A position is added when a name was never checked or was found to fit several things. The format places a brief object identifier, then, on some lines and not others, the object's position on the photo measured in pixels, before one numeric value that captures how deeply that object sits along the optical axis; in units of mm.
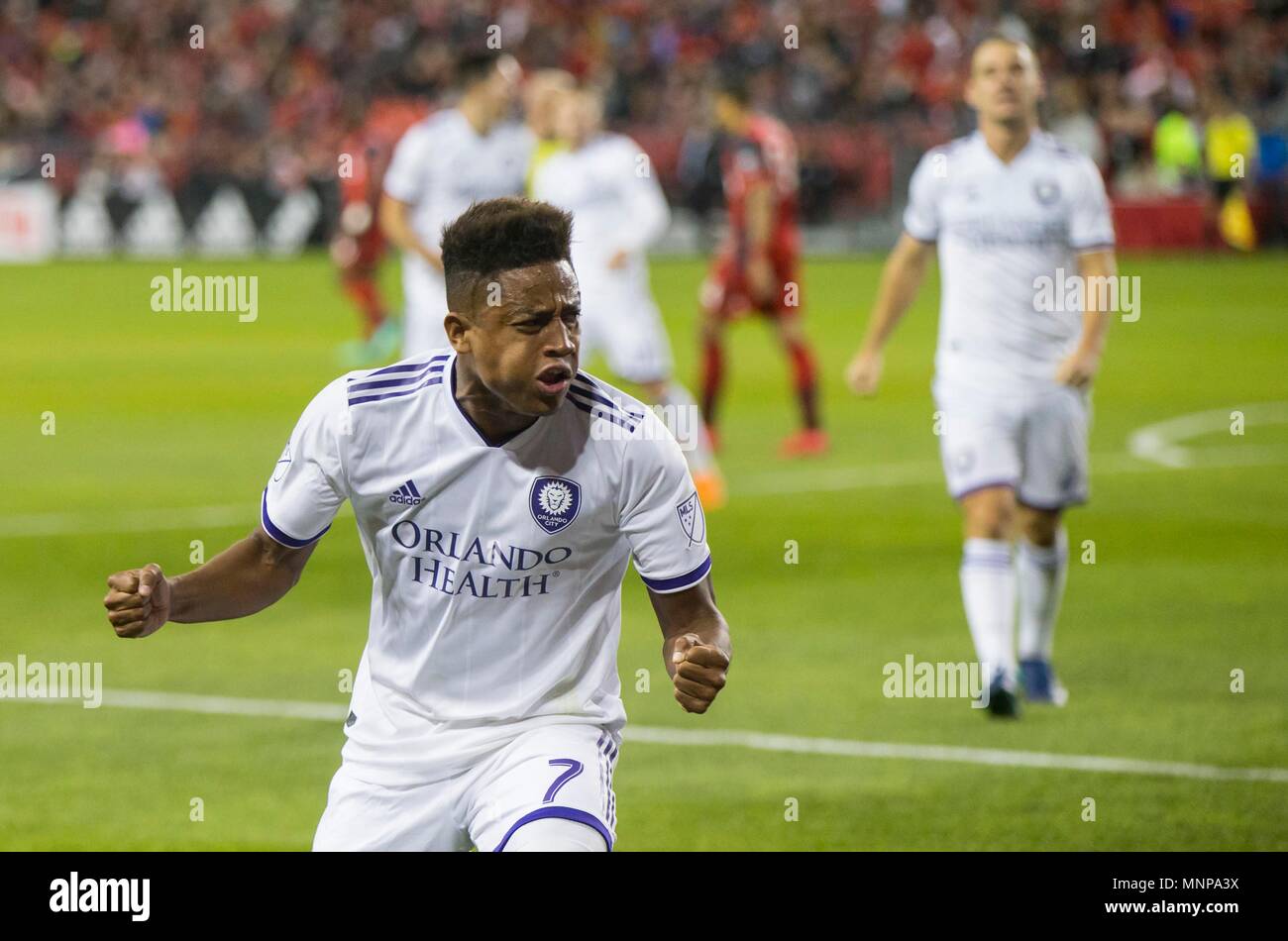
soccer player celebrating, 4727
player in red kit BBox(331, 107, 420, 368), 23391
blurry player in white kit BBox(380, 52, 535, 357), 12766
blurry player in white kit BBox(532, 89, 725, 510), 13852
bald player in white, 8477
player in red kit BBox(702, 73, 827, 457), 16109
